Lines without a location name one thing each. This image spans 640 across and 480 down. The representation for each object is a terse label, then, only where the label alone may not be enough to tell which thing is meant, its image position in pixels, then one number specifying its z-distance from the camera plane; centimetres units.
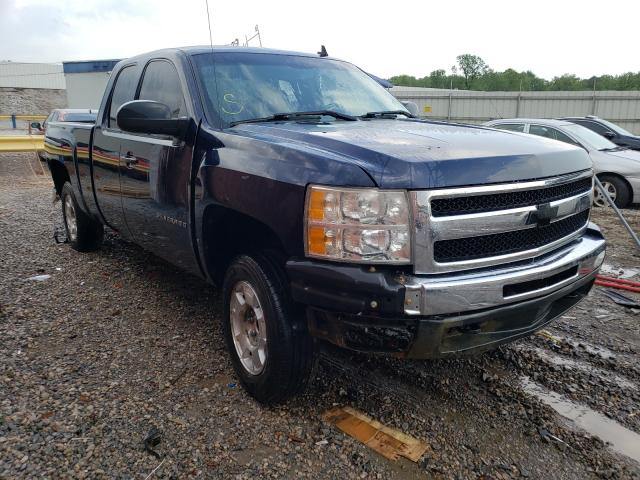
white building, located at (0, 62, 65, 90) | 4268
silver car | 917
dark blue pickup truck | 231
